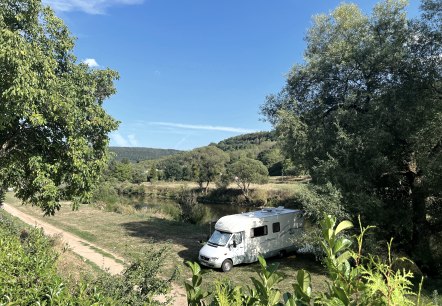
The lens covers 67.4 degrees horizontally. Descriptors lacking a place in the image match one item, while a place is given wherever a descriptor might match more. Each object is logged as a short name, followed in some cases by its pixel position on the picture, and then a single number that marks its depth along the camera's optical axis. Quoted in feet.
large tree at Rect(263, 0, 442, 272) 45.96
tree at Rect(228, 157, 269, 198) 186.60
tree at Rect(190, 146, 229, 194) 237.45
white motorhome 47.60
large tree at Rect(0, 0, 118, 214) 26.62
